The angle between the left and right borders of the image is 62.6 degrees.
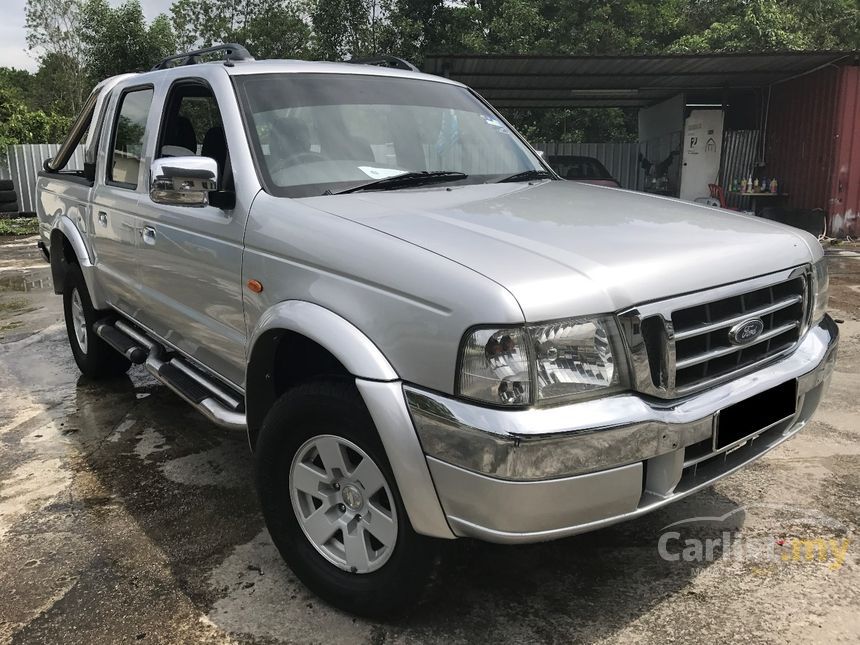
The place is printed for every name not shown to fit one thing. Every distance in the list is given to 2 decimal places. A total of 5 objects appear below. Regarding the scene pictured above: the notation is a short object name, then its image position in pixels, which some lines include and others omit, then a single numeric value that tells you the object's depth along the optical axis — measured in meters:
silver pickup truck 1.85
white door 15.10
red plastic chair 14.71
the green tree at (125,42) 26.72
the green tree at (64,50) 37.59
